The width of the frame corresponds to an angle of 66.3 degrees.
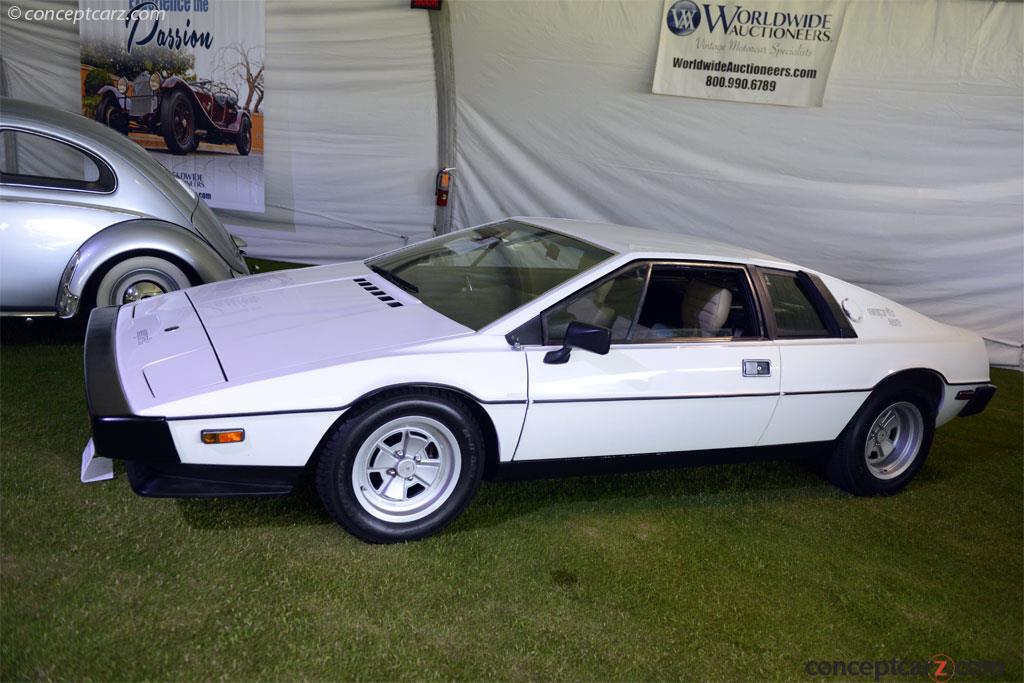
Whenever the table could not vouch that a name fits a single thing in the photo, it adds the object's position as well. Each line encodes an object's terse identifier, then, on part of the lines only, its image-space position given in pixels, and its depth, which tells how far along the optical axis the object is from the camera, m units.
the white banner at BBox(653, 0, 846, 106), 6.62
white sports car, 2.80
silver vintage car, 4.80
